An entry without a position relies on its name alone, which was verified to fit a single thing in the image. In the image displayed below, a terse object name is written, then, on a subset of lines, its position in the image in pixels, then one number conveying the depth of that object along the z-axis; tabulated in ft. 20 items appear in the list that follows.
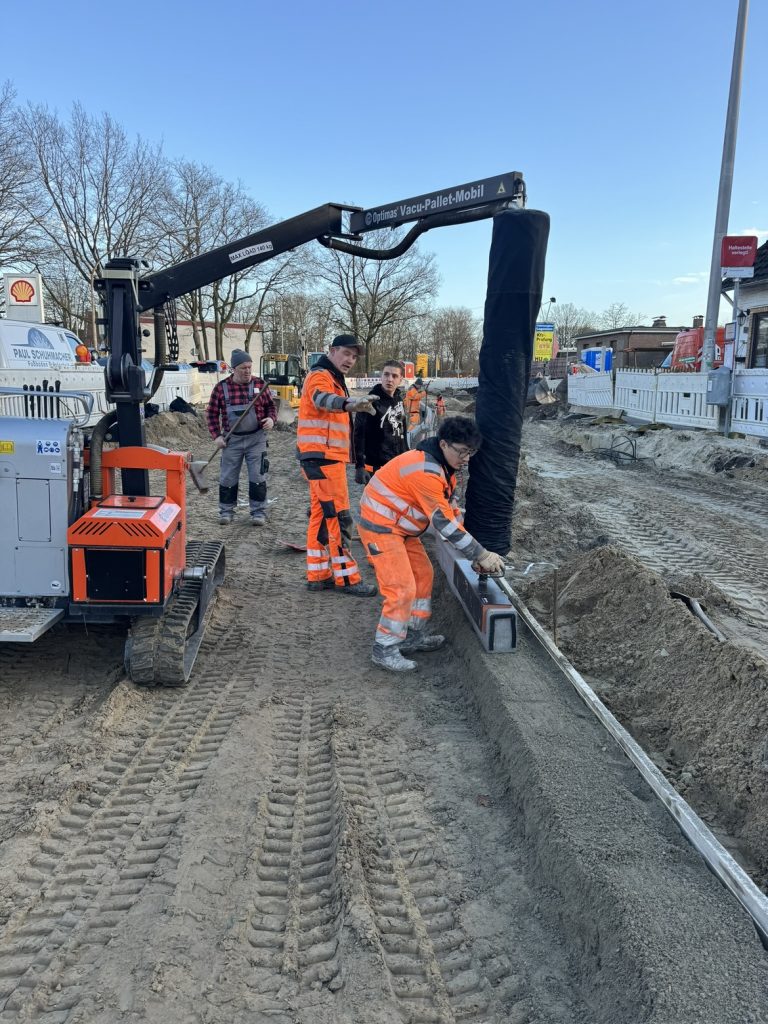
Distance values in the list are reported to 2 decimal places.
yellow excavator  76.71
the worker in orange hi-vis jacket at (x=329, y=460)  18.51
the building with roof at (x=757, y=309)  63.82
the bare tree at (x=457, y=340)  226.58
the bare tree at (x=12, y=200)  79.15
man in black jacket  20.72
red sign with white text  52.16
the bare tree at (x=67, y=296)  99.60
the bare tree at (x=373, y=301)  144.36
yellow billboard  81.10
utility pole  51.93
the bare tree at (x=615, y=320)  264.72
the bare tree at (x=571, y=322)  269.64
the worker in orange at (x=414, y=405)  42.59
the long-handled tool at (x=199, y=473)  15.33
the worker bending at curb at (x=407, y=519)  13.56
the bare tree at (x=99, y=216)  97.81
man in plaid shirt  25.98
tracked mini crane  12.77
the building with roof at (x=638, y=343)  149.28
